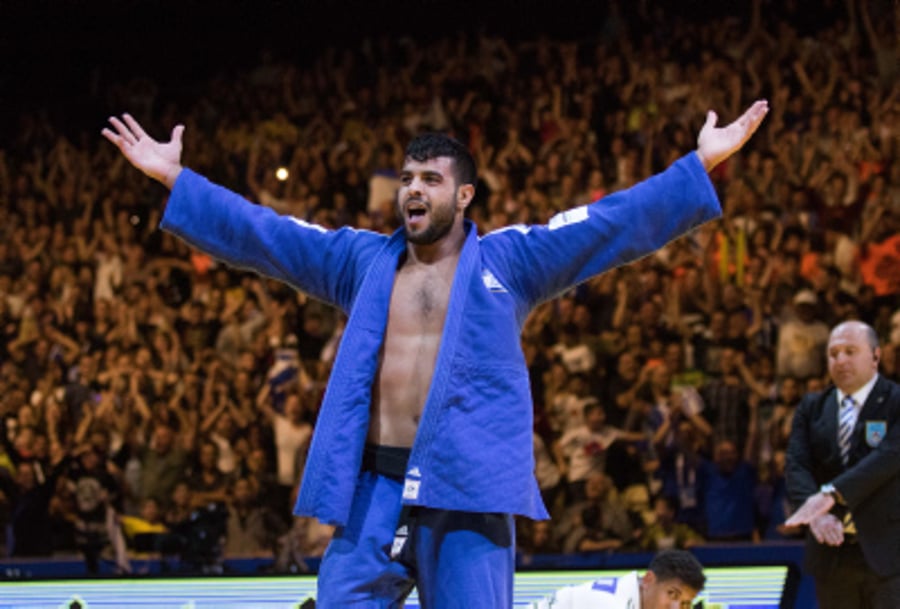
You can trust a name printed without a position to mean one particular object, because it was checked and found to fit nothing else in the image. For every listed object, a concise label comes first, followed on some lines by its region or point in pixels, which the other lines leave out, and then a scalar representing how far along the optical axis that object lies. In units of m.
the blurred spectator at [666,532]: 17.14
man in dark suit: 11.44
